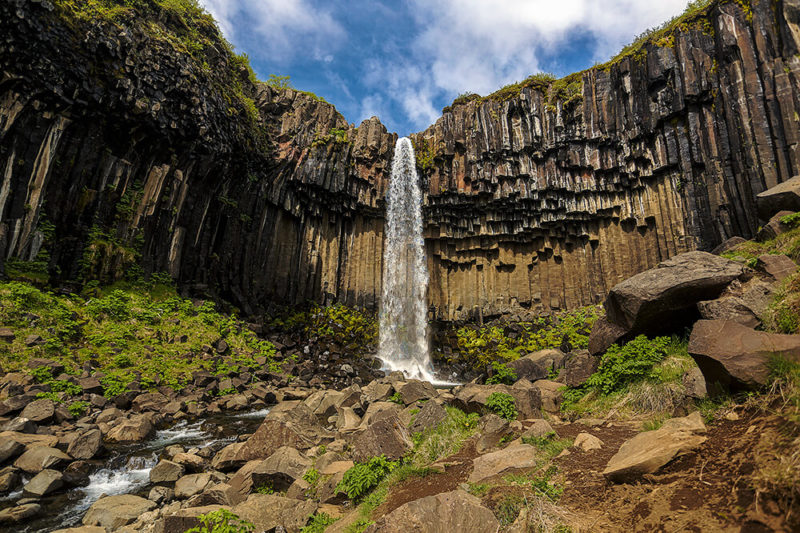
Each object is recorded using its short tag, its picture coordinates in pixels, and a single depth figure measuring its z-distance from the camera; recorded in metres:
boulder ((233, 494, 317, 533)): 5.68
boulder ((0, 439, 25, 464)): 8.10
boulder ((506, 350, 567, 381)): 12.94
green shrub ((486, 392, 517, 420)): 7.85
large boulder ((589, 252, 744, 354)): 7.61
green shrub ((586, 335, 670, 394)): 7.71
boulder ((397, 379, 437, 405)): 11.09
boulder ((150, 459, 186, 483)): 8.04
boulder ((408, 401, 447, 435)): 7.88
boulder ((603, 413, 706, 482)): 3.85
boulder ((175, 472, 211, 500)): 7.32
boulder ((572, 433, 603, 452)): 5.28
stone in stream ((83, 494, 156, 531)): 6.25
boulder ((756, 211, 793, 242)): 10.03
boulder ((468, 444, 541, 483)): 5.14
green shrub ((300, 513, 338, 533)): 5.42
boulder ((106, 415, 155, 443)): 10.38
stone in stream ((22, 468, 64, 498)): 7.29
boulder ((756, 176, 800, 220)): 11.30
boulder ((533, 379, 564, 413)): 8.82
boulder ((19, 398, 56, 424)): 10.31
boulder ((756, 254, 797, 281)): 6.95
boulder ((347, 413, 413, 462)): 7.04
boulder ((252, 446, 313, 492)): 7.12
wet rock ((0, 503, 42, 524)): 6.34
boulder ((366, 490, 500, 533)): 3.93
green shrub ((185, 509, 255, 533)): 4.79
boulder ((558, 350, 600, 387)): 9.21
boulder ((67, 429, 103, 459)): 8.91
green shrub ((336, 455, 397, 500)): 6.01
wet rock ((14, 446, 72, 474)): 8.06
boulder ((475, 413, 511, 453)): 6.64
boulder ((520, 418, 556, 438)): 6.20
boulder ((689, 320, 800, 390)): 4.17
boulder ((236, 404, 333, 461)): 8.70
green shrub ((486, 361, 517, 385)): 12.68
